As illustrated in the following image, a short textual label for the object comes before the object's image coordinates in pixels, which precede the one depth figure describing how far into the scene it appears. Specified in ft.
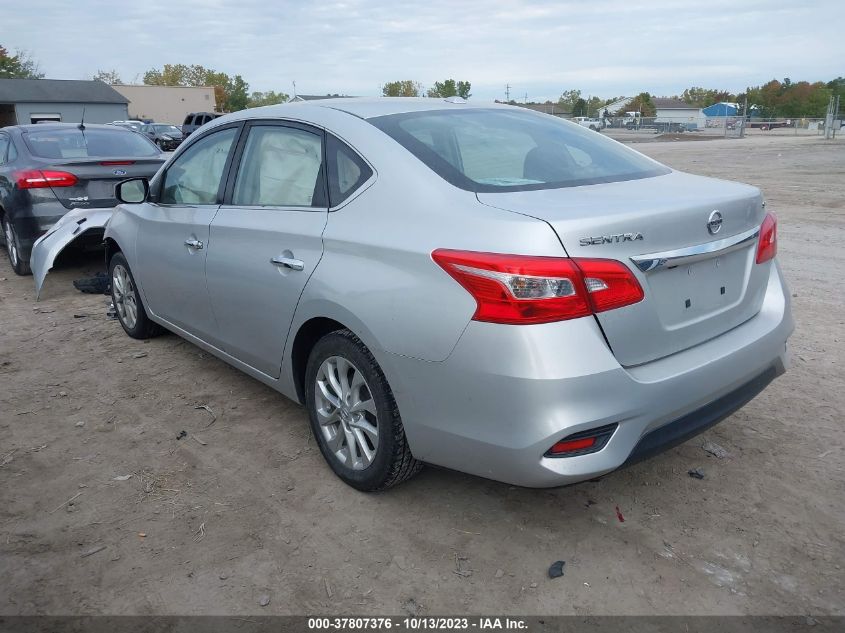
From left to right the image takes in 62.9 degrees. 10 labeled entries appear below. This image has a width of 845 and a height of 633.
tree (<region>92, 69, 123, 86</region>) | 347.97
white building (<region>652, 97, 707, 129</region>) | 265.34
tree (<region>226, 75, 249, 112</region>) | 331.57
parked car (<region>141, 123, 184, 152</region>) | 88.53
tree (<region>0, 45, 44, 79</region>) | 233.76
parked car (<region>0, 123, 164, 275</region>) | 23.47
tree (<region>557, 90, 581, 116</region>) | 404.71
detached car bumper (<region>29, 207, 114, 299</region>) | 21.66
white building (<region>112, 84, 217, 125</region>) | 250.78
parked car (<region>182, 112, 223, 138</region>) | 83.03
